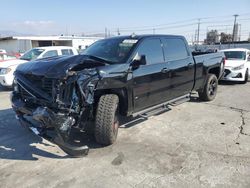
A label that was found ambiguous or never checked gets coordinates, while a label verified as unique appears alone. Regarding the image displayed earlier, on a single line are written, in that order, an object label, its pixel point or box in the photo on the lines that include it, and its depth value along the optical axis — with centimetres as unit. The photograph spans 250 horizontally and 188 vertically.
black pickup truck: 270
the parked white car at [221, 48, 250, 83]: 767
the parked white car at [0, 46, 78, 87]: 690
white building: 2636
